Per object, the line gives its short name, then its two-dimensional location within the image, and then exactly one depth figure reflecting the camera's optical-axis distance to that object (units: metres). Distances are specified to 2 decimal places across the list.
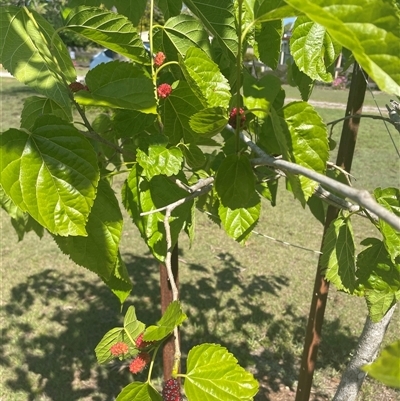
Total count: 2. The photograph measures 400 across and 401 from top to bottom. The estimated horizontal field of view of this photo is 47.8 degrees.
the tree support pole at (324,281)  1.08
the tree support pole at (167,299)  1.01
